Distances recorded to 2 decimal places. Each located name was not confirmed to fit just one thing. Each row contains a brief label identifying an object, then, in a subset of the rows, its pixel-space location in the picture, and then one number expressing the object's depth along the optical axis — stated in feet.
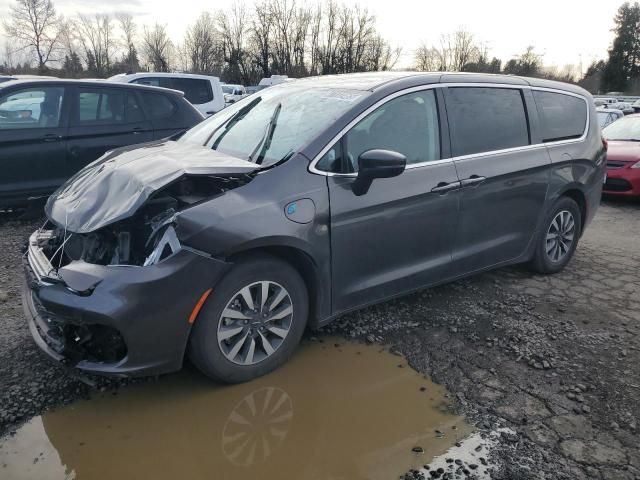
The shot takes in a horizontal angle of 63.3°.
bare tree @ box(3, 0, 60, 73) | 169.58
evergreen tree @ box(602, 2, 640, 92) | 185.78
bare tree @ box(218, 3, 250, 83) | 173.88
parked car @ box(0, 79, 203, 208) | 19.69
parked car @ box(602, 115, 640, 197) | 27.17
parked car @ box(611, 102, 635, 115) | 68.26
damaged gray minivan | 8.95
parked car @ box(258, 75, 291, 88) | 79.68
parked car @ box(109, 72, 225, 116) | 40.01
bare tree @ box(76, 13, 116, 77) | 163.94
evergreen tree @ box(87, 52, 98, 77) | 158.45
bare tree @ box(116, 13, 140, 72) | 181.68
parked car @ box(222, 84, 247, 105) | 97.74
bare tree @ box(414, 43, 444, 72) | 177.58
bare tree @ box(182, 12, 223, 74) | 188.96
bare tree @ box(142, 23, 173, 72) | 202.28
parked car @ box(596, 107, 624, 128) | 41.60
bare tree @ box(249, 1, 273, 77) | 177.78
